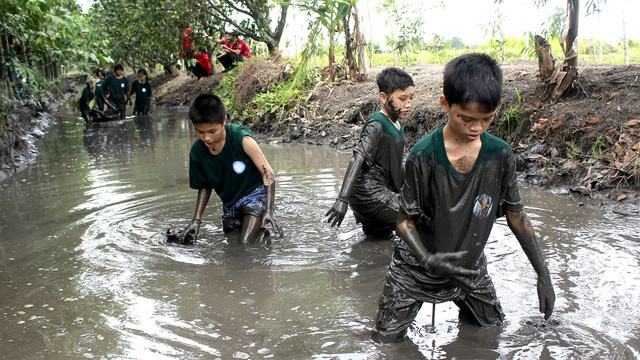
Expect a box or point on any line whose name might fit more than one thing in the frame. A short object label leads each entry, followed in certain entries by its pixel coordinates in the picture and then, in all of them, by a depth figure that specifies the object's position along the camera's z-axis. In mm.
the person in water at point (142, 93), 17062
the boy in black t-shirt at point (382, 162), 4312
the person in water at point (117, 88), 16438
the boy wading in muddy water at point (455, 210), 2518
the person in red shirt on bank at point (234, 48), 17056
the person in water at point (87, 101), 16172
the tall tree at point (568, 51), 6895
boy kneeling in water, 4707
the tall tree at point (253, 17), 16328
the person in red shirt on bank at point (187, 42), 17203
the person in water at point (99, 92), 16331
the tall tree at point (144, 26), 17062
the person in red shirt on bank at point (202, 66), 19473
